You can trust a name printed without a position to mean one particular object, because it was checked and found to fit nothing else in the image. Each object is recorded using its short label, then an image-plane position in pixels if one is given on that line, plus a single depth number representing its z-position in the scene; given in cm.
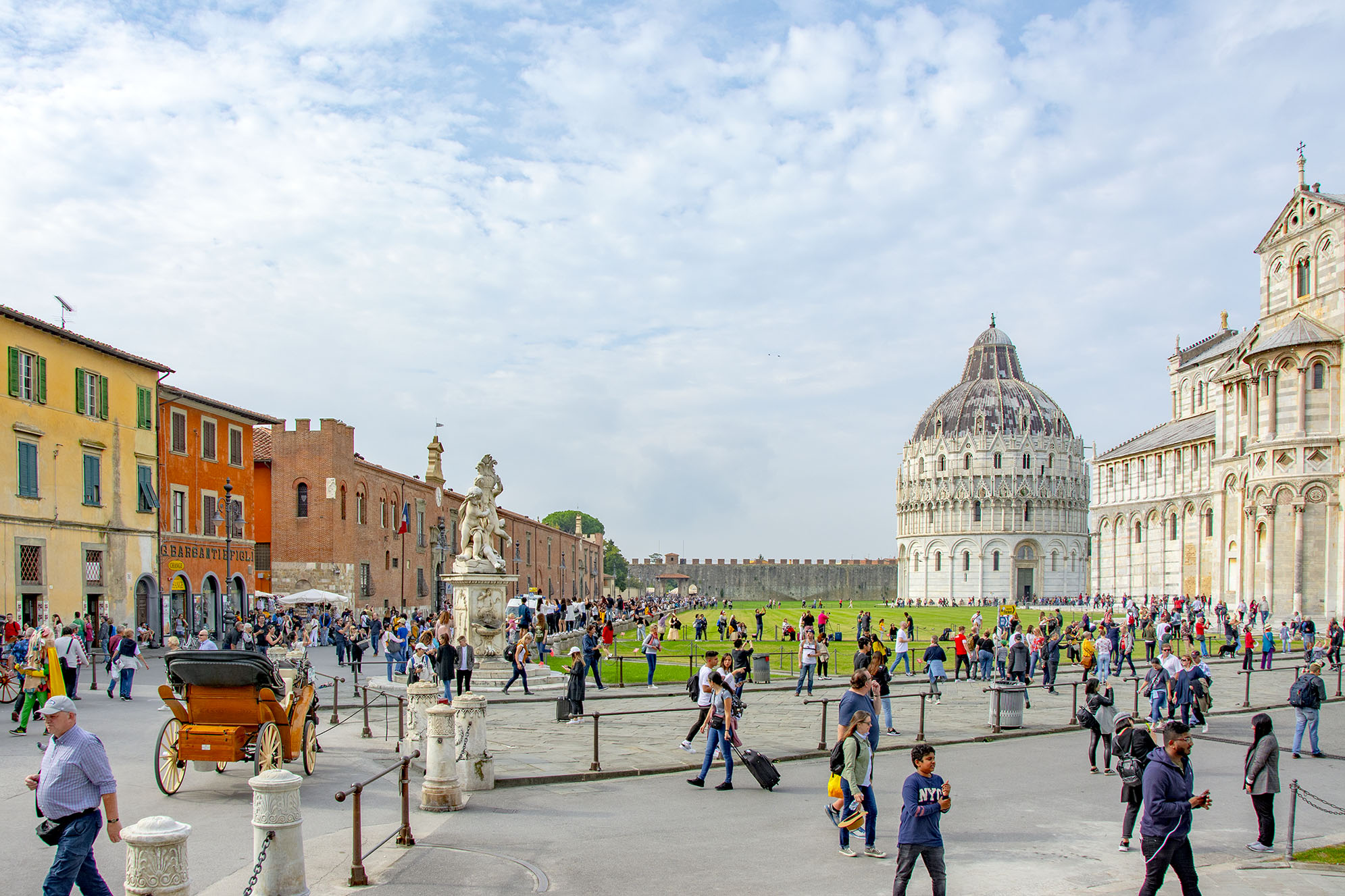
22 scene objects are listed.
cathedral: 4022
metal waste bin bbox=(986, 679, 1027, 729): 1694
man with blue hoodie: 723
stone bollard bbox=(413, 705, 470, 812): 1009
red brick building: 4134
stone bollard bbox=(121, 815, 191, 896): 548
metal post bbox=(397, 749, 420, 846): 871
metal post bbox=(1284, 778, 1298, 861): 889
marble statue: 2195
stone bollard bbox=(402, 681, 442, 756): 1161
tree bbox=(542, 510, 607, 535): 14300
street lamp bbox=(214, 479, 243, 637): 3295
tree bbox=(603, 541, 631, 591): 13625
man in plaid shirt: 617
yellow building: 2519
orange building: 3183
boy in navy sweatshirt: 704
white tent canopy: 3444
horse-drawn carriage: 1016
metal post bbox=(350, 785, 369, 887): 772
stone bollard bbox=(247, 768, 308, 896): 679
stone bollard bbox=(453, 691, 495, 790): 1080
